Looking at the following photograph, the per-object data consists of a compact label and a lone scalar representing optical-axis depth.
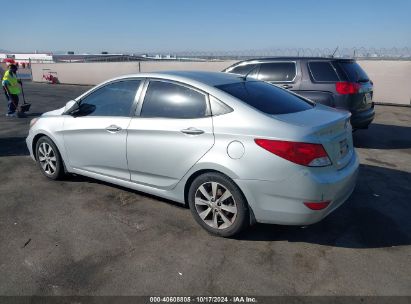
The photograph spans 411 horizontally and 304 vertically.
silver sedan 3.10
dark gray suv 6.58
